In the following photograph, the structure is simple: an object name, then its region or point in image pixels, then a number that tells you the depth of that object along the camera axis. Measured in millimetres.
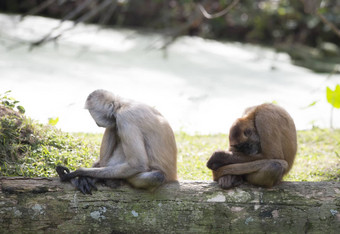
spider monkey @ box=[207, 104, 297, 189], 11914
